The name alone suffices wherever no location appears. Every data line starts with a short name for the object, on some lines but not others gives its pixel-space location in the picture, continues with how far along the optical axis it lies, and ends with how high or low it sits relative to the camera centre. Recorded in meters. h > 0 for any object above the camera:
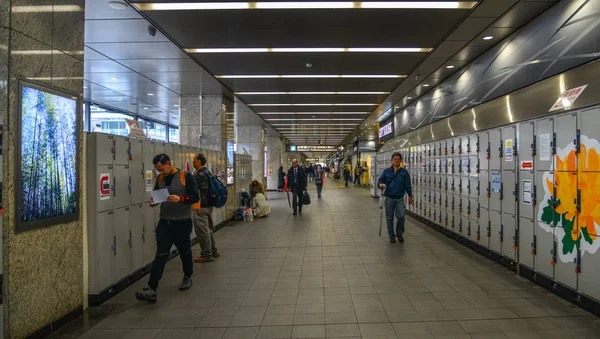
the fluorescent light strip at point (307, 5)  5.29 +2.39
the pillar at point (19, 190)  3.22 -0.17
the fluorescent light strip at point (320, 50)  7.32 +2.40
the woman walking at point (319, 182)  19.70 -0.61
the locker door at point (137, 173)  5.40 -0.02
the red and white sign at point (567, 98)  4.33 +0.85
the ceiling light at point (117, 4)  5.17 +2.36
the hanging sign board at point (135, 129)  6.21 +0.74
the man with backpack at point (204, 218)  5.96 -0.82
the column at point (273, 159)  26.05 +0.85
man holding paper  4.59 -0.55
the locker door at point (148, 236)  5.77 -1.03
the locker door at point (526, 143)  5.14 +0.38
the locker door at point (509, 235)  5.67 -1.04
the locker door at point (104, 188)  4.54 -0.20
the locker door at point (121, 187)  4.96 -0.21
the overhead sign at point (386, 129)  15.44 +1.80
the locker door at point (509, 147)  5.61 +0.34
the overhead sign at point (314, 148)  40.66 +2.58
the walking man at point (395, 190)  7.74 -0.43
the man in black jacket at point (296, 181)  12.45 -0.35
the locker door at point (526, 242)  5.18 -1.05
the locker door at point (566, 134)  4.28 +0.42
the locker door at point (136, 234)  5.38 -0.93
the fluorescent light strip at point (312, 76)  9.37 +2.41
